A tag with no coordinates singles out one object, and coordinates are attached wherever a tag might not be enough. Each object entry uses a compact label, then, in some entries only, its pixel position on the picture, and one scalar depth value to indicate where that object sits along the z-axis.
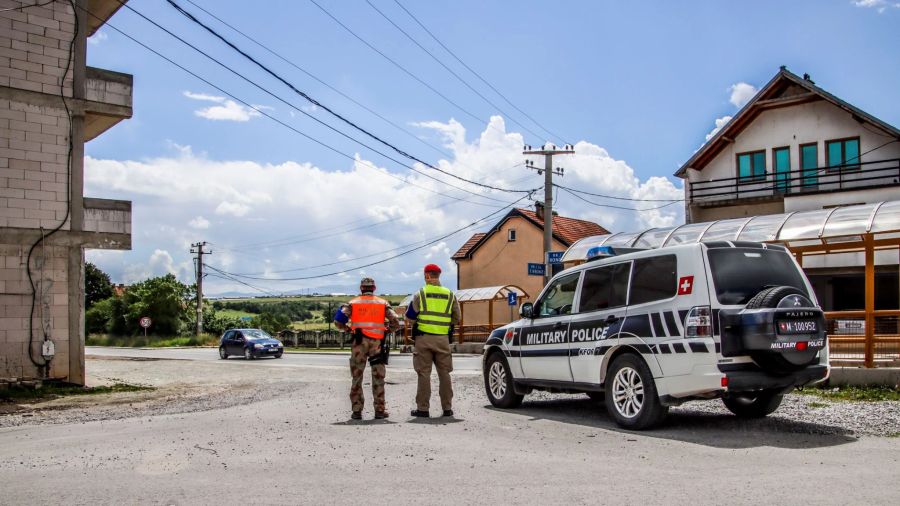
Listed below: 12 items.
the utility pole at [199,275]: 59.91
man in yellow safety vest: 10.05
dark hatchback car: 34.16
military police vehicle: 7.96
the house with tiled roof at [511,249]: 47.22
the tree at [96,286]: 83.62
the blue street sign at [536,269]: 27.28
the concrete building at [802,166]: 25.41
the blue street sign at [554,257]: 25.84
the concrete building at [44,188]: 15.62
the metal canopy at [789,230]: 15.85
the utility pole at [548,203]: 27.78
